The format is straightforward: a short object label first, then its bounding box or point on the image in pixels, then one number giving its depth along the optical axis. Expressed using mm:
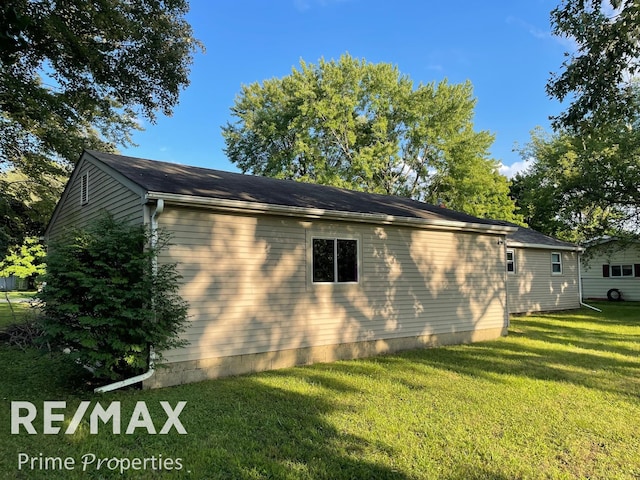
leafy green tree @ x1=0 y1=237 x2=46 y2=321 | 10195
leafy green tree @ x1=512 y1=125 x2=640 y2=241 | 17078
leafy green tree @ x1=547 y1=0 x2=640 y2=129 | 6047
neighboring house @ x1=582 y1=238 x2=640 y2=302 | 20755
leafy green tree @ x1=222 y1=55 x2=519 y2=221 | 27969
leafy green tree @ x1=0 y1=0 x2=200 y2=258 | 10828
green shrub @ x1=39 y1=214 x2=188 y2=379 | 5461
